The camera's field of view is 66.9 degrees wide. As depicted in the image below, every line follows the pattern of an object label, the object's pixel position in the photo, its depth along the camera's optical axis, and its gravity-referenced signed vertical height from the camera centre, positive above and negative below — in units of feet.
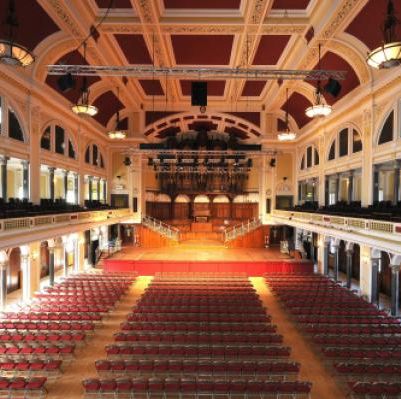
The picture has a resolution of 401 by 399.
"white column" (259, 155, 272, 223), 85.46 +2.34
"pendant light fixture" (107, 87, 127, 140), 57.72 +12.41
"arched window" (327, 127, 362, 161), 54.44 +10.59
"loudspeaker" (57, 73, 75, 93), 34.78 +13.43
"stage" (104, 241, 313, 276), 62.80 -13.33
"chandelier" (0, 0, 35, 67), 22.00 +10.83
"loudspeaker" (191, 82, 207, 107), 39.75 +13.95
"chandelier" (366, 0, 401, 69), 20.13 +9.81
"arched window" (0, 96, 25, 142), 41.22 +10.86
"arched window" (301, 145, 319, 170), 73.72 +10.59
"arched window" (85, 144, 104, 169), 73.87 +10.96
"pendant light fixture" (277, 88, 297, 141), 57.88 +12.21
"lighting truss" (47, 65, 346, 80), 34.50 +15.04
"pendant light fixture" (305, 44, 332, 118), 38.16 +11.41
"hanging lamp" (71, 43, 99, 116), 38.01 +11.41
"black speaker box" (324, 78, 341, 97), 36.50 +13.66
